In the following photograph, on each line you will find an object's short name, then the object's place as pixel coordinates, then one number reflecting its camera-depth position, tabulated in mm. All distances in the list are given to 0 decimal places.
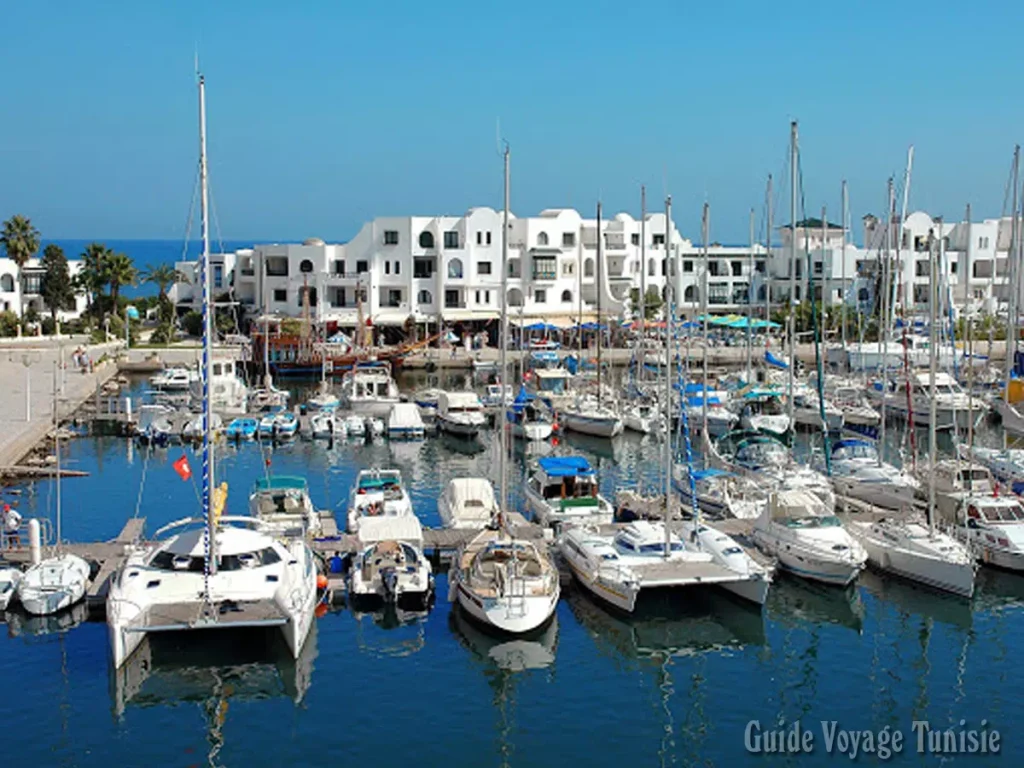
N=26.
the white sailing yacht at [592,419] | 57000
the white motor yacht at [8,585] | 29906
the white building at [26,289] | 96438
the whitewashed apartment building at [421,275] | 96562
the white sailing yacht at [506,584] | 28438
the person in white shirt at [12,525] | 33781
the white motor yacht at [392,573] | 30328
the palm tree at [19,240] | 90438
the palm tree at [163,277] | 98438
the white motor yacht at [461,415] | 57281
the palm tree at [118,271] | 94312
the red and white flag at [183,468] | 34875
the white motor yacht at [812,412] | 58562
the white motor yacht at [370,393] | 62500
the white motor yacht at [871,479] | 40094
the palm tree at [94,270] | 94500
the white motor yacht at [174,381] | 65812
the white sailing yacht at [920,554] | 31609
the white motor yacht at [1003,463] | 42481
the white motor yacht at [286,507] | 34812
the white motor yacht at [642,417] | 57719
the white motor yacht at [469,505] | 36312
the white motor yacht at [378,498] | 36625
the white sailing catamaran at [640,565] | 30078
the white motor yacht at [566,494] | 37000
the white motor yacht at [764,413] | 57156
